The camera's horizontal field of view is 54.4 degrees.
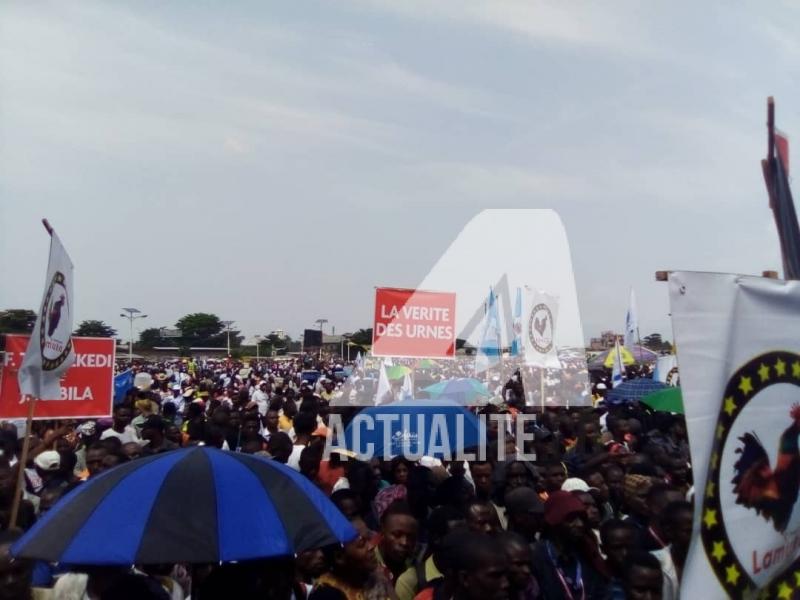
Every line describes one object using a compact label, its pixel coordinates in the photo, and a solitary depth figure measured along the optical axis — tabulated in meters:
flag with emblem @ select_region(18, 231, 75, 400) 4.98
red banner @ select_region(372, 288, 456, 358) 9.56
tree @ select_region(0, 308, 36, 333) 48.62
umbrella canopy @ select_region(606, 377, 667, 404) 12.92
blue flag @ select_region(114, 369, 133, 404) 12.88
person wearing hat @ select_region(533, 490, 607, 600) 3.78
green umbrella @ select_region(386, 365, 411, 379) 12.78
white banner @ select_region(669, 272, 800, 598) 2.46
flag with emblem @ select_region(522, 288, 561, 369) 12.66
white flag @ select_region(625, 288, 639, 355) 21.73
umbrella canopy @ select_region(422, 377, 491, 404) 12.20
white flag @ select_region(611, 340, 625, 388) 16.55
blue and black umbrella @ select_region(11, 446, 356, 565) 2.57
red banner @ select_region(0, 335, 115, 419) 6.71
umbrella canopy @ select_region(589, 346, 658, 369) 24.33
